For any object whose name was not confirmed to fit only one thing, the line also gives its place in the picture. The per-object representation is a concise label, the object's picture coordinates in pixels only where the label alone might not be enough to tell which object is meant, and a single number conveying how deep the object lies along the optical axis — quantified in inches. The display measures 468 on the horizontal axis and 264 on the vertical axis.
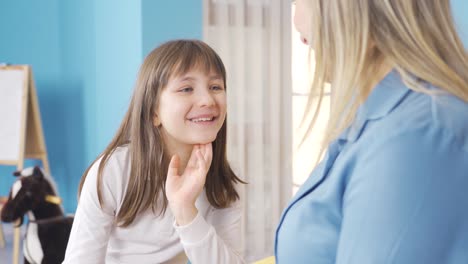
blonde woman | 23.4
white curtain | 121.6
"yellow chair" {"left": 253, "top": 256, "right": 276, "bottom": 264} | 57.9
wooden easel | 137.7
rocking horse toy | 88.0
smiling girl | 49.7
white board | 138.3
